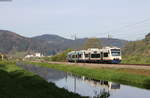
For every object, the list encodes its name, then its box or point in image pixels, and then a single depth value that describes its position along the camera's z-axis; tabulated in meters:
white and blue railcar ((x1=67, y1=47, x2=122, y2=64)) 71.56
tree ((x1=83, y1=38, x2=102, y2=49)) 149.50
